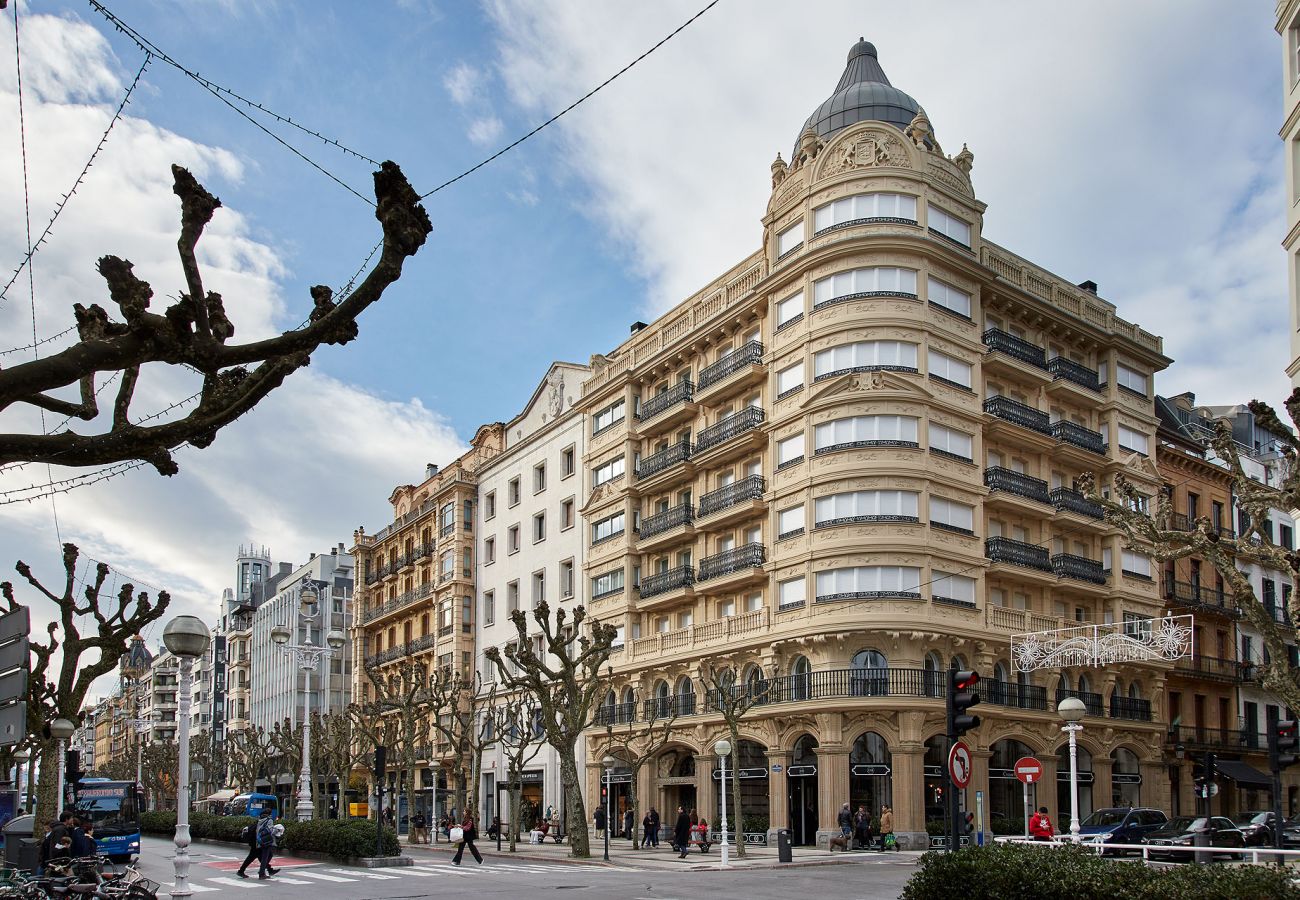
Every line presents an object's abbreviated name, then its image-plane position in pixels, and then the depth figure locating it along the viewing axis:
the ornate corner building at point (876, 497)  38.44
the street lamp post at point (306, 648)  36.47
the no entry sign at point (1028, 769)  25.22
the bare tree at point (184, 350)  8.45
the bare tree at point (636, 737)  43.52
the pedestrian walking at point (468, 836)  33.03
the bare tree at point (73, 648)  33.53
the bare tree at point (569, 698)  35.25
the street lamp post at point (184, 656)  15.19
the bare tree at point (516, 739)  41.62
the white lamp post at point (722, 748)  34.38
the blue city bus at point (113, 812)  36.56
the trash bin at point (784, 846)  32.31
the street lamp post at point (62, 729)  30.89
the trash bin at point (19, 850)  22.33
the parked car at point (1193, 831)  30.12
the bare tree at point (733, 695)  36.82
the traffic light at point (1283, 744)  22.31
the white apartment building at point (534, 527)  55.12
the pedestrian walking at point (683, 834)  35.72
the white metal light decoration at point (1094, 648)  36.62
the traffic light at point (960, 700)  15.57
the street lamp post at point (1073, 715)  24.50
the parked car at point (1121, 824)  32.66
